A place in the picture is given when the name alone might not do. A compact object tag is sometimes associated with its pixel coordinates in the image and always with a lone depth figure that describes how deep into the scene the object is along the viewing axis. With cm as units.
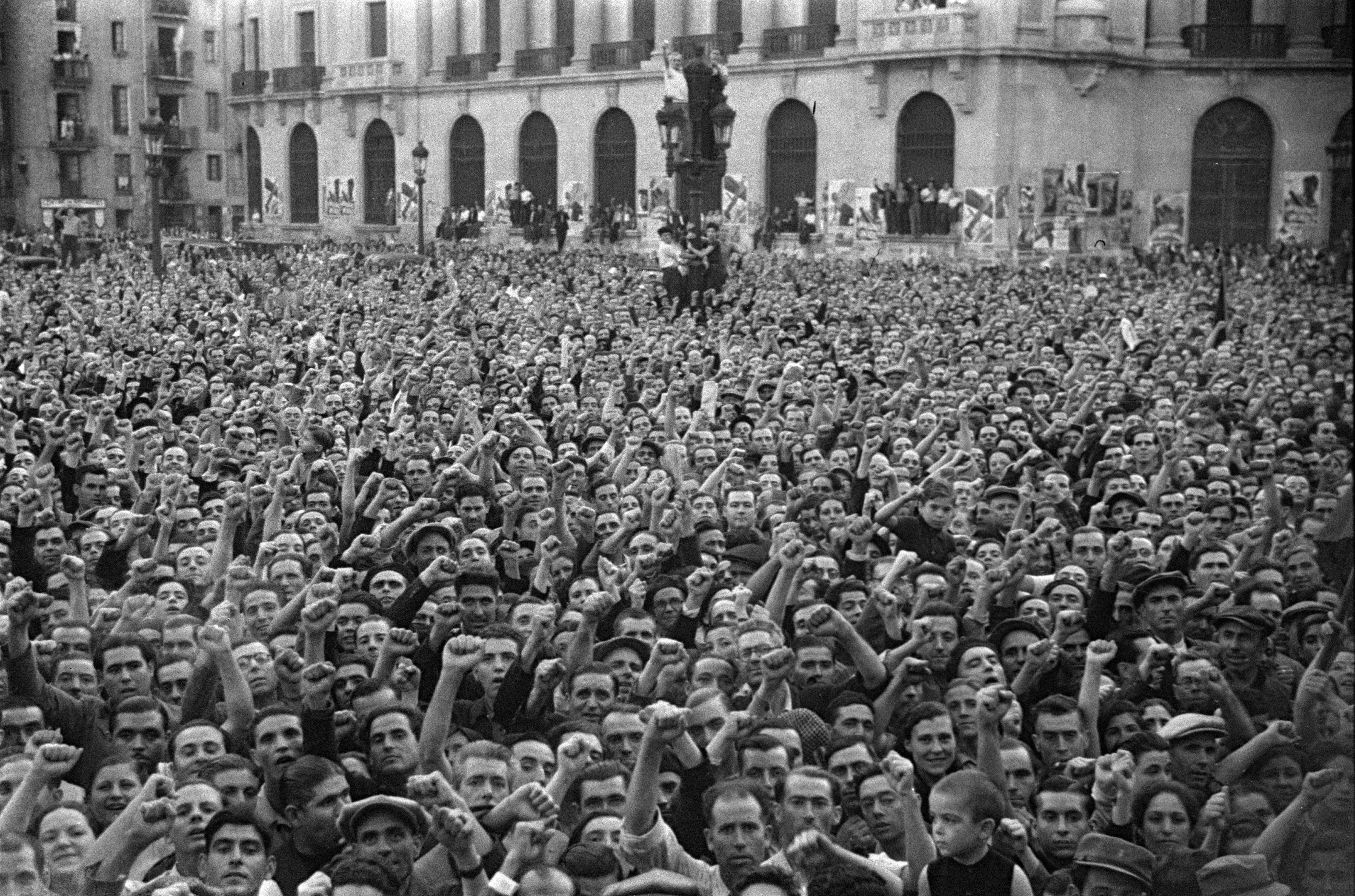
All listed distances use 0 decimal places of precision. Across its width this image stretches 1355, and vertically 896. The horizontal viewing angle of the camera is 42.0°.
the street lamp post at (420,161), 4491
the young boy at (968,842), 557
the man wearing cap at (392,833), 593
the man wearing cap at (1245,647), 823
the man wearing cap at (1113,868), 584
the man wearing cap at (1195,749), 712
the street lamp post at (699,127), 2908
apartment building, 6712
